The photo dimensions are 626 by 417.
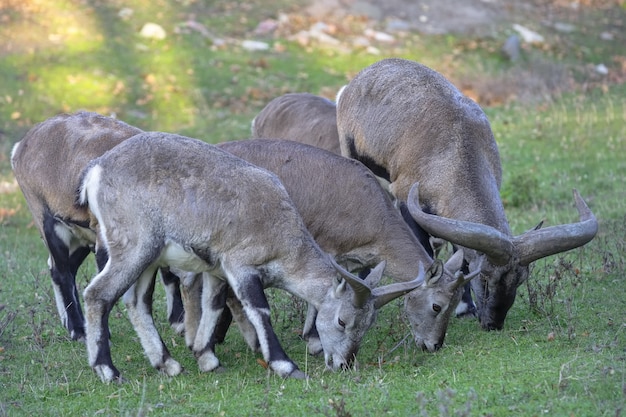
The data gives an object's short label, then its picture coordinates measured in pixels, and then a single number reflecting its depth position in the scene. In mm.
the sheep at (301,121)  25578
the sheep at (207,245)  17422
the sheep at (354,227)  18719
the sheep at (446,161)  18703
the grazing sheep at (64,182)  20328
